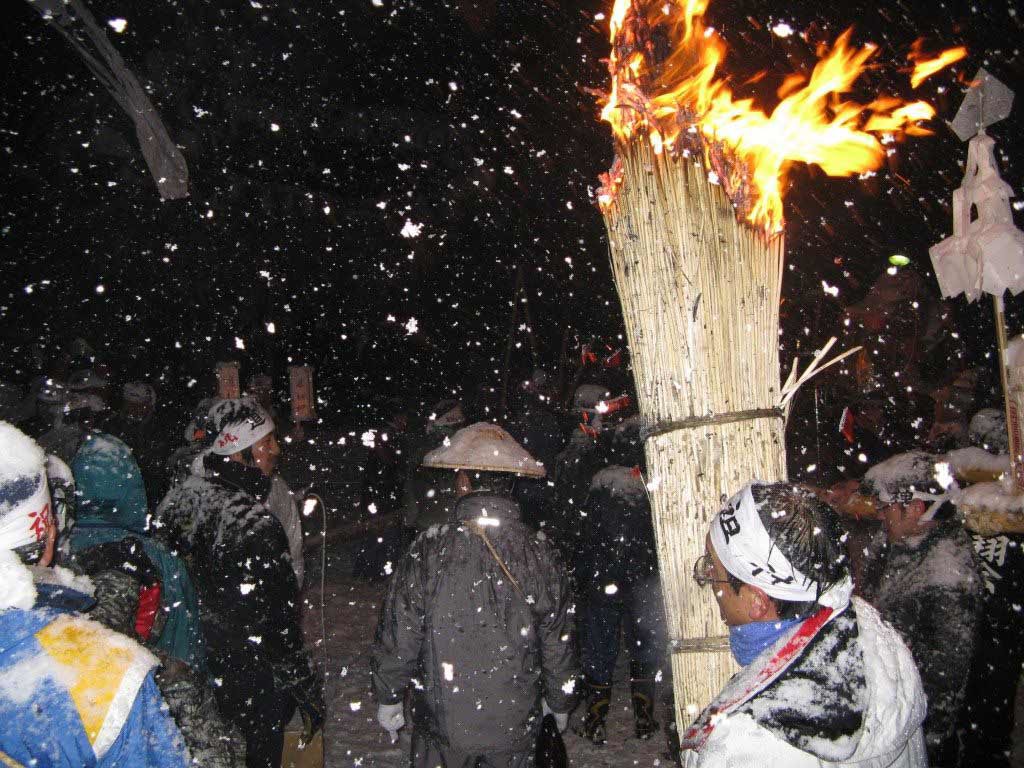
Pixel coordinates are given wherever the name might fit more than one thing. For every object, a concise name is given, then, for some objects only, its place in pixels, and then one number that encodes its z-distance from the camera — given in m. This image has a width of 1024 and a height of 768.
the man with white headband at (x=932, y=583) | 3.04
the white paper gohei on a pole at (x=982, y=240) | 3.26
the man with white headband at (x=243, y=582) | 3.10
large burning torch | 1.85
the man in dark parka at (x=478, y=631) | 2.71
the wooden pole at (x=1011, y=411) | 3.26
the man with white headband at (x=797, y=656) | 1.37
